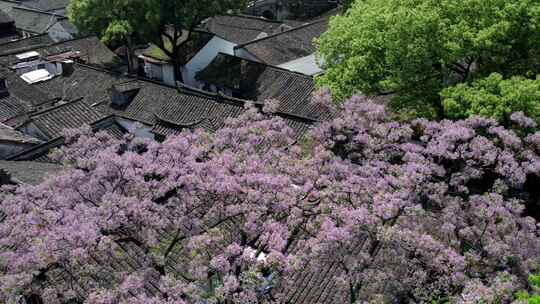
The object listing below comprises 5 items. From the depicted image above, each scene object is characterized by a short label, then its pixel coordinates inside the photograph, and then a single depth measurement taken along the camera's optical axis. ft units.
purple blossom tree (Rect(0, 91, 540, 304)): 35.70
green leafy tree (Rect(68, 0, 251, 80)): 126.52
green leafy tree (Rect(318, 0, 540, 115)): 62.08
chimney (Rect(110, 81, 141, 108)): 110.93
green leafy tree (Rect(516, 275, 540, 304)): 34.04
